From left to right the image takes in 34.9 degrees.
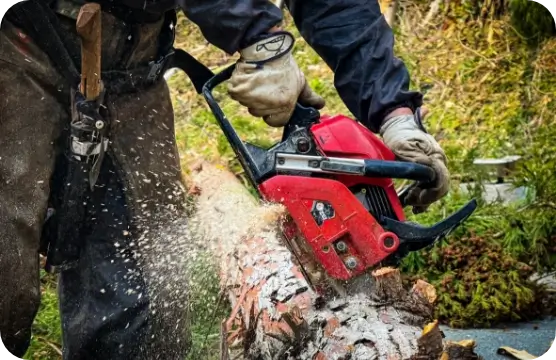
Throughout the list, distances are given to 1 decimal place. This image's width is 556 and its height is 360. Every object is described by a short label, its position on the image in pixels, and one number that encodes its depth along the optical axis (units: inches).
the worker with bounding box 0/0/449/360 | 108.6
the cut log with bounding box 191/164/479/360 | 100.7
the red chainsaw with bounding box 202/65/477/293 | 107.4
